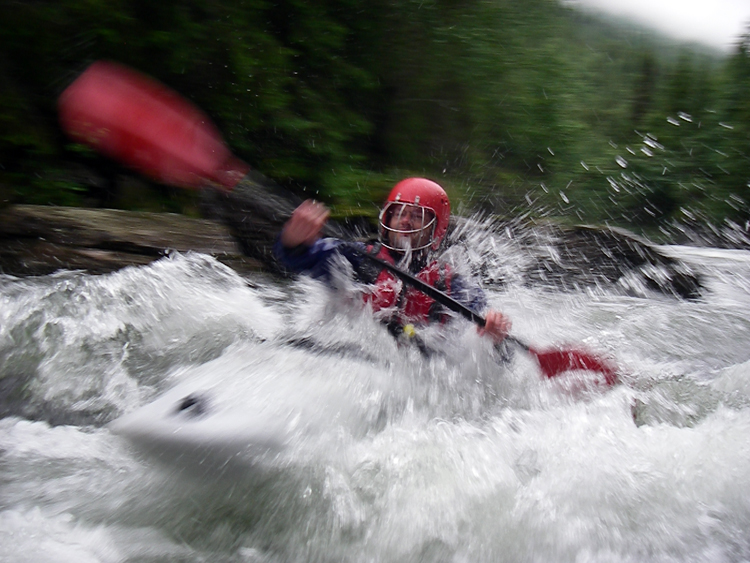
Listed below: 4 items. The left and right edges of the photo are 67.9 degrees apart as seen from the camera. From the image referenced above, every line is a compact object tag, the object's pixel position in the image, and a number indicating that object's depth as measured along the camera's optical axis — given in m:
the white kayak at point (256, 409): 1.87
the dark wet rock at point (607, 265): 5.48
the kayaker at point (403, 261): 2.82
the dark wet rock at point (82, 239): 3.30
